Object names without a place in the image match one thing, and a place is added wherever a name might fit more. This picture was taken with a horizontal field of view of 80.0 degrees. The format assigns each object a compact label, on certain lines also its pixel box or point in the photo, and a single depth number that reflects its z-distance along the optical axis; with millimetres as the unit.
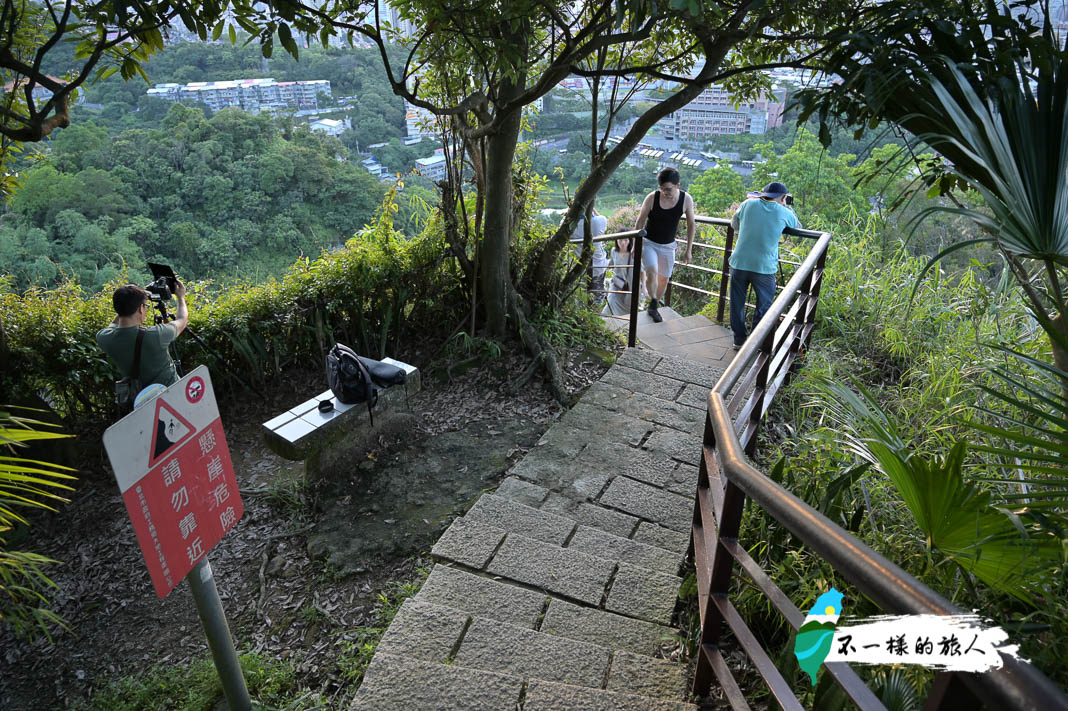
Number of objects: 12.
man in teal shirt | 5359
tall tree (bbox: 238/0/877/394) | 3668
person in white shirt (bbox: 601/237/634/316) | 7465
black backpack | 4137
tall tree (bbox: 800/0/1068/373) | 2105
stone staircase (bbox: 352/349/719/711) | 2254
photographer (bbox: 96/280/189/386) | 3787
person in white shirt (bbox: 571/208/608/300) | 6363
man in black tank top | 5988
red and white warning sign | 1673
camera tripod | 3844
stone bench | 3854
